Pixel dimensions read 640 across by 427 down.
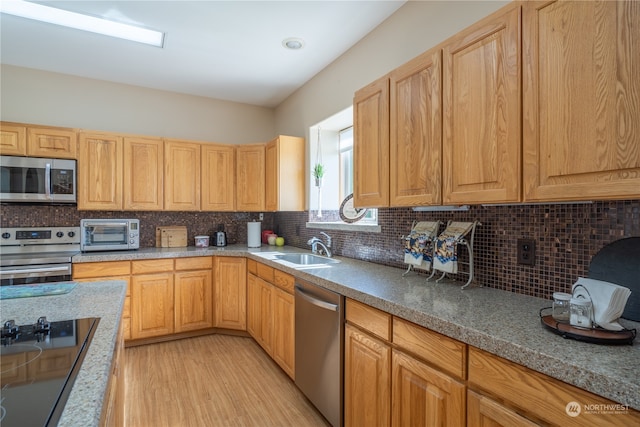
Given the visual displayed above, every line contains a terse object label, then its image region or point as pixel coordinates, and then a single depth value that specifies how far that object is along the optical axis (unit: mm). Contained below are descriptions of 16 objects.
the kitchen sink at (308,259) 2662
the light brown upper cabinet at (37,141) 2988
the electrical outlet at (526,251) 1487
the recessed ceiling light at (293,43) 2770
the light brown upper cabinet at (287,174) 3607
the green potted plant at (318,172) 3387
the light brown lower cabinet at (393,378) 1182
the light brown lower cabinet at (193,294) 3367
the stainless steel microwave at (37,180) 2945
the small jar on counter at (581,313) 1028
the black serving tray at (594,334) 945
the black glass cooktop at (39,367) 644
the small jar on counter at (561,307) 1102
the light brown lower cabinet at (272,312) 2453
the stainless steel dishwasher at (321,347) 1821
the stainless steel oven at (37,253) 2770
